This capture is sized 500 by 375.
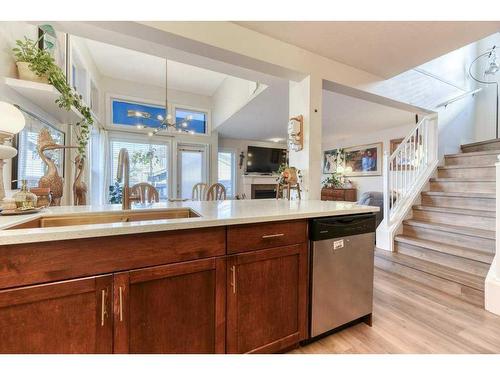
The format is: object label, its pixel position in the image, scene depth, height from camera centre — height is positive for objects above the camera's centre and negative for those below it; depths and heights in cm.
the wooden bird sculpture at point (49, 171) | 151 +8
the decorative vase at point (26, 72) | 183 +89
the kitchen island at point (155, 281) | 85 -43
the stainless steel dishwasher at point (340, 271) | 145 -57
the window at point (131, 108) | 522 +169
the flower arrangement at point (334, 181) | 695 +14
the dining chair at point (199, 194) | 411 -18
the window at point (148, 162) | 540 +52
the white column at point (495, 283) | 187 -79
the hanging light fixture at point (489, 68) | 428 +225
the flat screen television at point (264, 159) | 724 +86
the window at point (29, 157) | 193 +24
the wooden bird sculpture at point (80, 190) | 204 -6
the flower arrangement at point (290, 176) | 232 +10
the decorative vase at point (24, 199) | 123 -9
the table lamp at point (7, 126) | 122 +31
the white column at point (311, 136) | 239 +52
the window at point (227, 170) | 696 +44
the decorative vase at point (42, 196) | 138 -8
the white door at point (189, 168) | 597 +44
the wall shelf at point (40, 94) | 178 +77
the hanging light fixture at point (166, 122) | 363 +117
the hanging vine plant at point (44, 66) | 184 +97
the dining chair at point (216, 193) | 342 -14
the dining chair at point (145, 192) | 309 -10
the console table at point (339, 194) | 657 -25
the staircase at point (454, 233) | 234 -57
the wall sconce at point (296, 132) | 245 +57
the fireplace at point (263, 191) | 721 -19
